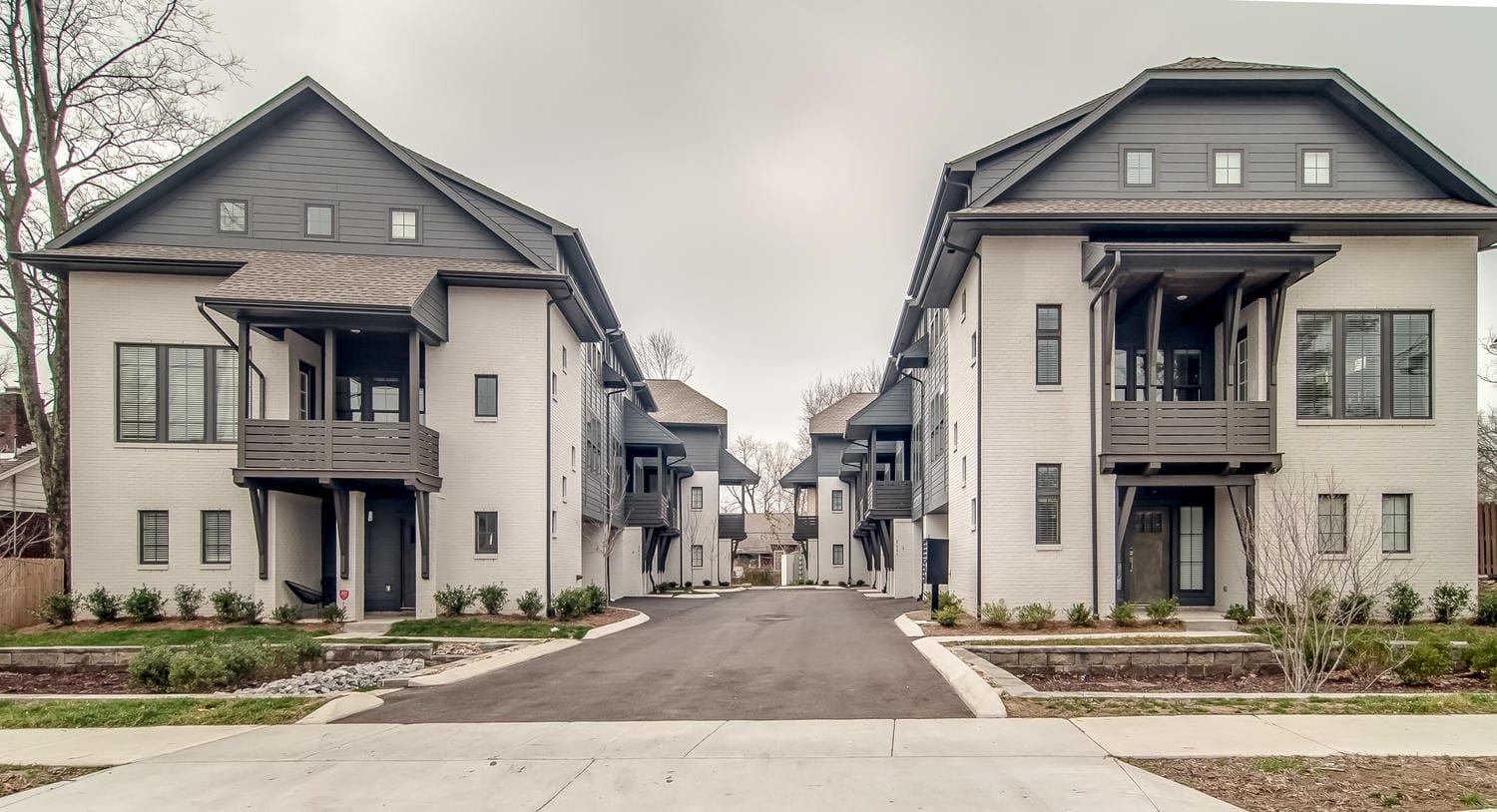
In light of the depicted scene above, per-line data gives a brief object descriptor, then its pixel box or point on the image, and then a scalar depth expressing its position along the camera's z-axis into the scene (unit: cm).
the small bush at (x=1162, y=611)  1850
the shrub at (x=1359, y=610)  1680
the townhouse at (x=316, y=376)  2156
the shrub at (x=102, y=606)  2125
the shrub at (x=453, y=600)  2230
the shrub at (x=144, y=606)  2116
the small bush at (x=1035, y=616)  1875
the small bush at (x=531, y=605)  2258
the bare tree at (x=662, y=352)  7362
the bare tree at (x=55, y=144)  2373
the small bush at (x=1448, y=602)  1936
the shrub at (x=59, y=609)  2089
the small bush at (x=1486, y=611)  1898
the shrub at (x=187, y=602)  2161
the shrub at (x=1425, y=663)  1252
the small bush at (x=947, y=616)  2002
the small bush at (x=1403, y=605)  1906
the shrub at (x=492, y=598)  2242
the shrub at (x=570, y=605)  2305
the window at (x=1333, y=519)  1989
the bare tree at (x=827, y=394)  7900
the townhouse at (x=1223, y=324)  1966
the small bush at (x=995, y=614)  1914
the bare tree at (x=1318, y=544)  1380
